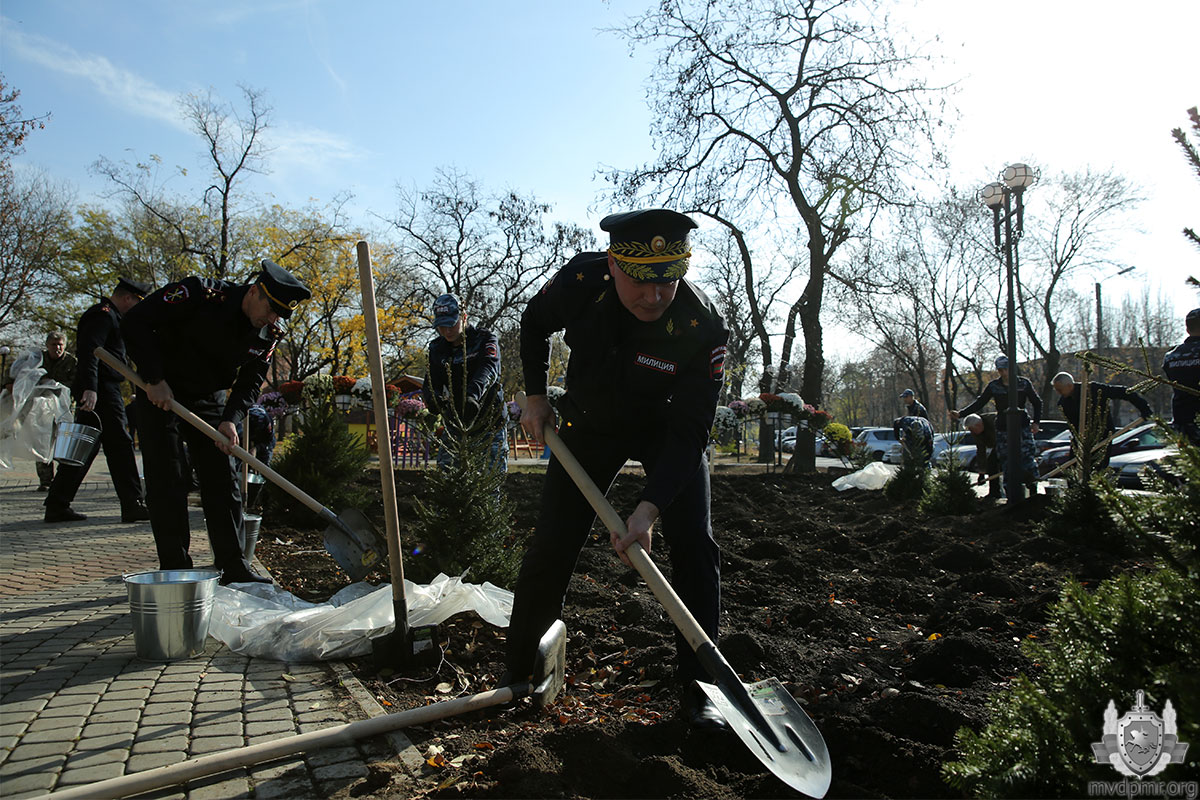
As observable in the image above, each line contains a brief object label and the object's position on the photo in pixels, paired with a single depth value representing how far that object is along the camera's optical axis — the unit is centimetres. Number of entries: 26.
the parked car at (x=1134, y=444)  1403
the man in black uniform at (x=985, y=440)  1239
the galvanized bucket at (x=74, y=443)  673
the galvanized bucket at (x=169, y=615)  341
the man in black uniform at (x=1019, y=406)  1055
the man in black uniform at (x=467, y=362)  602
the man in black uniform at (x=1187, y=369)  721
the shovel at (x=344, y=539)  476
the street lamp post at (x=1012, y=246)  951
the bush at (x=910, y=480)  1052
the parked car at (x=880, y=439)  3272
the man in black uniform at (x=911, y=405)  1540
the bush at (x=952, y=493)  927
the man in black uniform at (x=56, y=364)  946
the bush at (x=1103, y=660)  152
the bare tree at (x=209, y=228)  2552
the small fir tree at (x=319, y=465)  752
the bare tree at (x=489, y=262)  3092
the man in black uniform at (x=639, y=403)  278
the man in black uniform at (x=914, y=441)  1069
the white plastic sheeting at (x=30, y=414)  940
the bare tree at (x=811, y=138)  1920
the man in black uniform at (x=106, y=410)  695
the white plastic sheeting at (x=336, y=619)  360
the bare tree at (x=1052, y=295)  3331
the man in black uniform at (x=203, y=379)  446
